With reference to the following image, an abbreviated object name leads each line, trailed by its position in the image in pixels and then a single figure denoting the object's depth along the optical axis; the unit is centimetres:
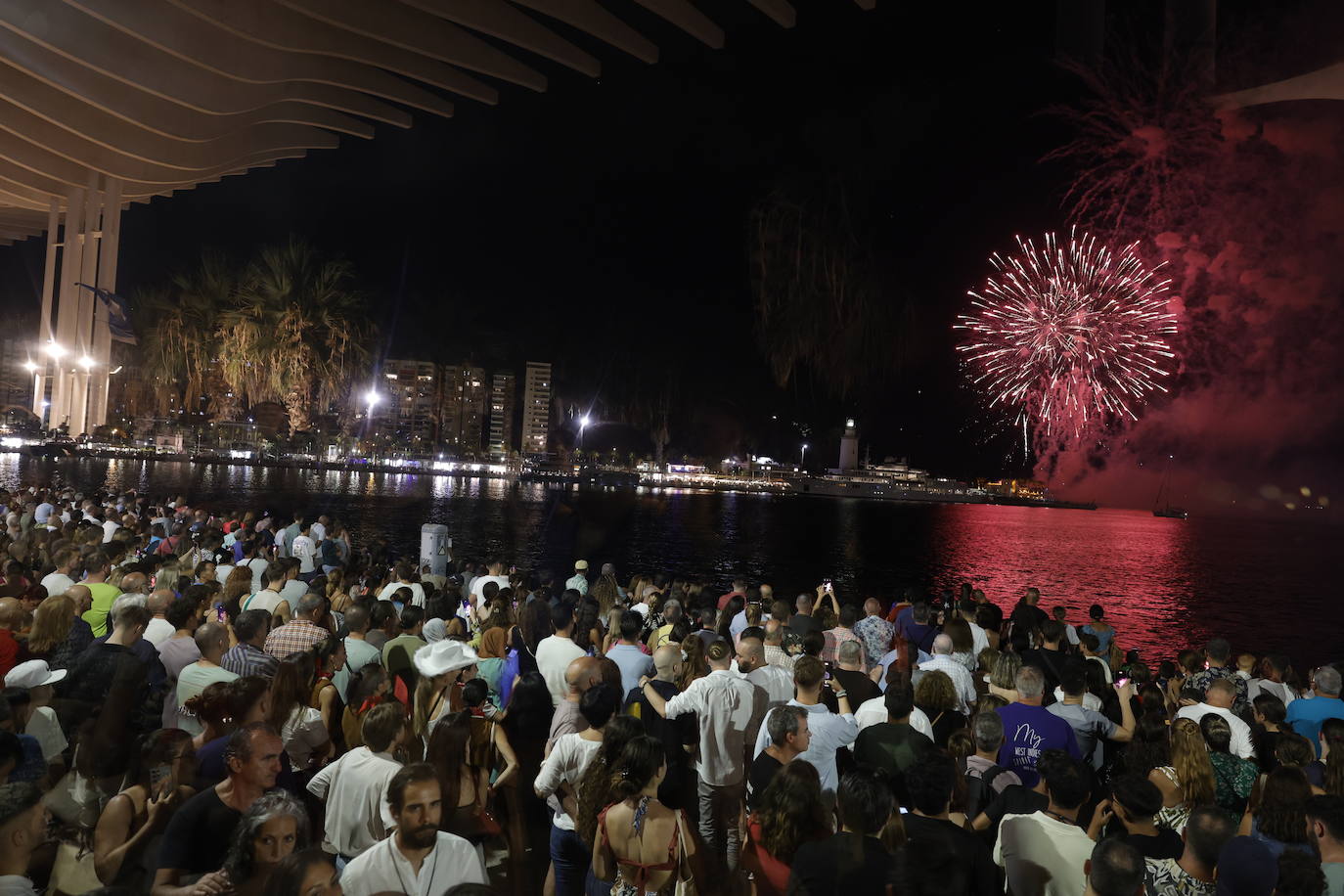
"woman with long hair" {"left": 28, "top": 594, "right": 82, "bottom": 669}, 539
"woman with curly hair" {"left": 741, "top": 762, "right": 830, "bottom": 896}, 316
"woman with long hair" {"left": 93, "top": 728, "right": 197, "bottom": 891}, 323
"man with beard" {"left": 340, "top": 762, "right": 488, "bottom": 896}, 271
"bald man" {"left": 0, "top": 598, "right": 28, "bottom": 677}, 502
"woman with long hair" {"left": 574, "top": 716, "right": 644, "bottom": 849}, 336
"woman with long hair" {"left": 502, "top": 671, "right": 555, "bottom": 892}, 468
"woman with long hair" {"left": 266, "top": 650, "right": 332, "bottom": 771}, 430
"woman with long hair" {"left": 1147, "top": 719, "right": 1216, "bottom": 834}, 390
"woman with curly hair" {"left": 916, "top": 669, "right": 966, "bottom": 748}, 497
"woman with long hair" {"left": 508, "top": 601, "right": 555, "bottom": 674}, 733
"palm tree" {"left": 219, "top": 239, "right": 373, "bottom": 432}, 5562
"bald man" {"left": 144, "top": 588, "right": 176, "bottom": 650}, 577
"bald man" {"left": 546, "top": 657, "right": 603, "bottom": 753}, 436
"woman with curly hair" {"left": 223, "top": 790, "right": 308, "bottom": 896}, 261
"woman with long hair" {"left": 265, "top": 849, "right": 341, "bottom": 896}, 227
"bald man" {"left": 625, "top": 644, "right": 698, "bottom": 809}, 483
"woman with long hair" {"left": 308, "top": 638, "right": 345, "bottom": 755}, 471
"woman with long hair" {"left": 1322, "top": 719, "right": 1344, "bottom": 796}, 442
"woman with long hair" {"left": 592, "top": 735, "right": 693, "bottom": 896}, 314
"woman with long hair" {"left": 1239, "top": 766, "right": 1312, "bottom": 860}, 362
